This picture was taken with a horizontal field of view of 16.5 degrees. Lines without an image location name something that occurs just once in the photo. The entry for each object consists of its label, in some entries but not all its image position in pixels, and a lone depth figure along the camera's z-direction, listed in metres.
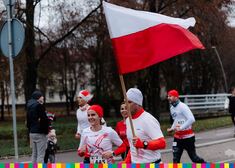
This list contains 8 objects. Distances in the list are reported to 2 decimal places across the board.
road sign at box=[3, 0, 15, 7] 14.08
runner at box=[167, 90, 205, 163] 15.61
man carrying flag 8.93
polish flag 9.30
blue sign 13.79
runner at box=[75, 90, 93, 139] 15.61
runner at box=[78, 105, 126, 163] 10.20
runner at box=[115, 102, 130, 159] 14.42
